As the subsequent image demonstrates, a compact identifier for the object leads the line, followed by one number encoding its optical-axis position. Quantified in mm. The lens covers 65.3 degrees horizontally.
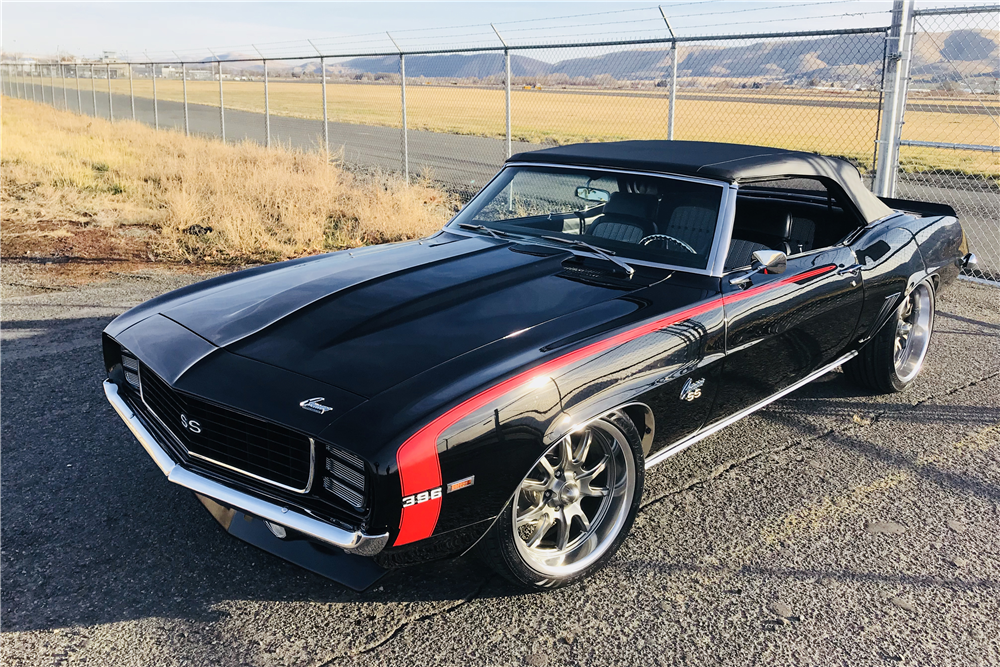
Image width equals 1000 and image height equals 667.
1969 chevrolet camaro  2396
